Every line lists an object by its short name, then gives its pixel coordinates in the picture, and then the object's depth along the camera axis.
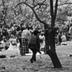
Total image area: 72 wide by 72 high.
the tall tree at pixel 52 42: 10.56
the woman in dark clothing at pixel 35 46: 13.12
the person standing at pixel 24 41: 20.66
